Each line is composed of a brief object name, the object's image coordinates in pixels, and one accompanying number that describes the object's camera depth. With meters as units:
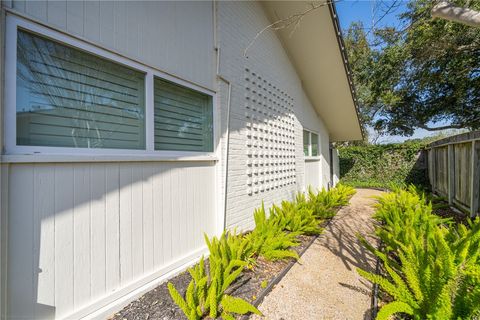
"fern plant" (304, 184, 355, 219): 5.45
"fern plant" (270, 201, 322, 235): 4.28
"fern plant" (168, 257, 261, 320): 2.04
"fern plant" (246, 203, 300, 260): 3.21
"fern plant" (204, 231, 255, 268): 2.83
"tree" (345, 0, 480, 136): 8.00
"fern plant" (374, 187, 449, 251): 3.33
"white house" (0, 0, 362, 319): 1.79
